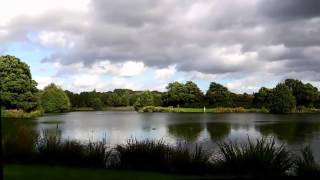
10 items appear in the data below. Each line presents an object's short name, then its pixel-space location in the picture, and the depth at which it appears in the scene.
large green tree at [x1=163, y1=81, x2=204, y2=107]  69.26
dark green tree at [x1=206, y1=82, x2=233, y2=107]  64.42
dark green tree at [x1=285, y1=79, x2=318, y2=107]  60.52
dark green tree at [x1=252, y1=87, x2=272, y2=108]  60.50
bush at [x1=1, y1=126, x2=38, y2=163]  7.19
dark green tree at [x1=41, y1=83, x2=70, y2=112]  55.64
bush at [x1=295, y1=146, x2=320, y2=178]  6.30
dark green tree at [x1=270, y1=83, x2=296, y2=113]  54.57
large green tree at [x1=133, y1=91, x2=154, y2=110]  70.86
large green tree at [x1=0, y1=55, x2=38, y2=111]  37.09
